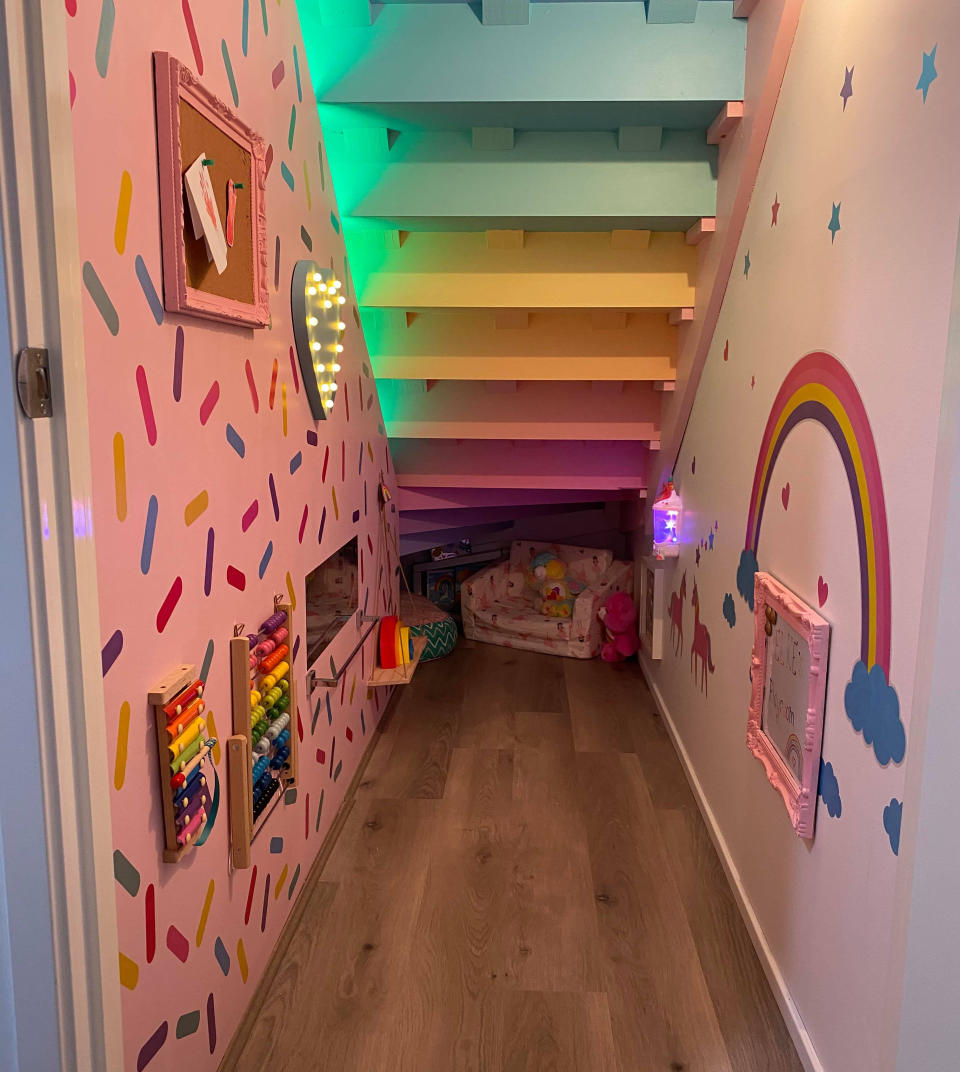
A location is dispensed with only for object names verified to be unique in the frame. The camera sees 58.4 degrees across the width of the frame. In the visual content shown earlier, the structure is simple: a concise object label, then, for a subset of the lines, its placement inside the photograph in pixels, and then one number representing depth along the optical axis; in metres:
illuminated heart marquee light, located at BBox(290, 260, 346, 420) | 2.12
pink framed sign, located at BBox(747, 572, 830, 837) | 1.69
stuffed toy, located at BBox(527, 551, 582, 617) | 4.50
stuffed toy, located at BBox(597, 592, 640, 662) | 4.25
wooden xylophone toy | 1.35
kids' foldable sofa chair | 4.34
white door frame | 0.84
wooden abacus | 1.67
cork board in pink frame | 1.34
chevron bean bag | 4.26
